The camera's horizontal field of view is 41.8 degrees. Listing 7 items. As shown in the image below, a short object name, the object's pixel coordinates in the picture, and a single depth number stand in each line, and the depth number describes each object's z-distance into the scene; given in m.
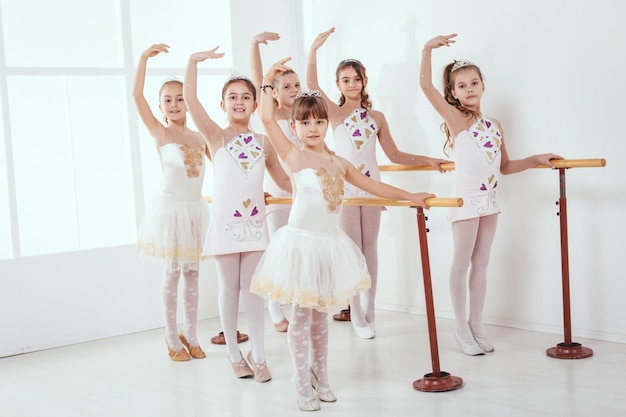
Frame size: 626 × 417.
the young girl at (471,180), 3.80
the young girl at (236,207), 3.59
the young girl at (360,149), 4.30
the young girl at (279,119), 4.28
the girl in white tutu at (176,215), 4.02
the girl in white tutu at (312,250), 3.09
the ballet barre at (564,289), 3.65
